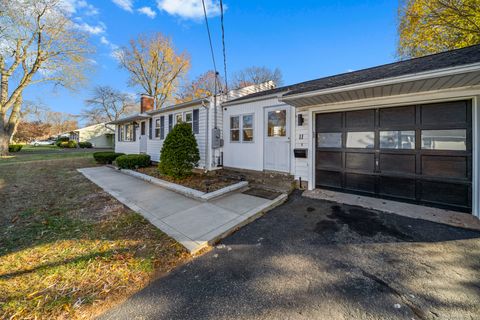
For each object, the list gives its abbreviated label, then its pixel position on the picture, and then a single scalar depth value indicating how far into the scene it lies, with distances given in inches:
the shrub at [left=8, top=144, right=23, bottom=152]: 870.4
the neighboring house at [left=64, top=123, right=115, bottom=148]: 1416.1
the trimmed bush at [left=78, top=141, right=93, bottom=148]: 1269.7
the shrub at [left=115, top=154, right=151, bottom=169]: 383.2
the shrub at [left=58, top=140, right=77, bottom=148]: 1273.4
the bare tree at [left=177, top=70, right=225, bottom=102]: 975.9
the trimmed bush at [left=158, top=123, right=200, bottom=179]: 265.7
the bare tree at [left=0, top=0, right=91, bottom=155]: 567.2
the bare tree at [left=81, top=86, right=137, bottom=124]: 1312.6
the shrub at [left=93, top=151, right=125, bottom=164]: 482.0
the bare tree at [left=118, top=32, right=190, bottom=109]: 941.2
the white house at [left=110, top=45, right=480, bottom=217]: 149.9
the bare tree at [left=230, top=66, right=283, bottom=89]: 1000.2
